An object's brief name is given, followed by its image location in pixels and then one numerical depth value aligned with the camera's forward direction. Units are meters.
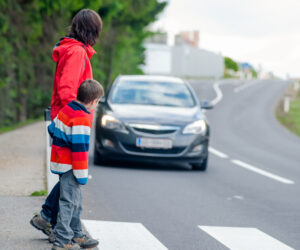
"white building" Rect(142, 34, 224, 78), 104.44
